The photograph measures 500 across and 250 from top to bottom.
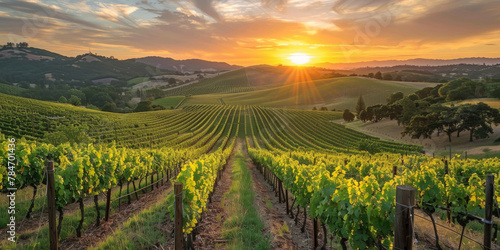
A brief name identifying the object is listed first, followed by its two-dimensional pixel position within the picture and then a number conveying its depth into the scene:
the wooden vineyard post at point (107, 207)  9.76
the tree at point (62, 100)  105.61
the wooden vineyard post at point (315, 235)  7.51
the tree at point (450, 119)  47.36
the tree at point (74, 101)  106.09
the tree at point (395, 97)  88.78
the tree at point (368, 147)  45.24
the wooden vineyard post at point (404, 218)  3.69
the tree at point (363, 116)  78.19
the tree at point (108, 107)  112.19
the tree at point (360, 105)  100.81
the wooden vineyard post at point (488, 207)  5.67
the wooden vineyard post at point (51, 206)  5.57
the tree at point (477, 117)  44.94
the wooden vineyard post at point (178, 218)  5.20
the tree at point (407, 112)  61.53
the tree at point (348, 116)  88.62
